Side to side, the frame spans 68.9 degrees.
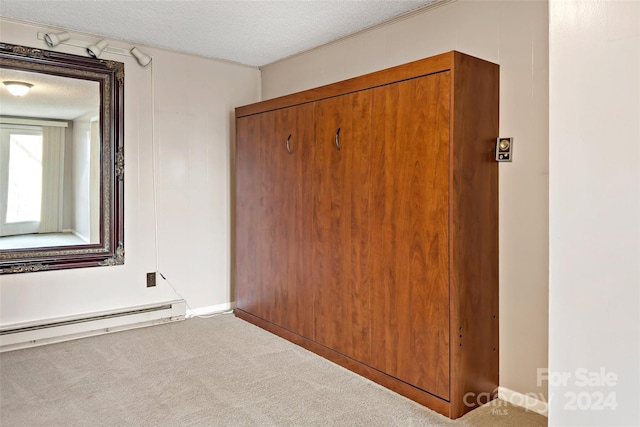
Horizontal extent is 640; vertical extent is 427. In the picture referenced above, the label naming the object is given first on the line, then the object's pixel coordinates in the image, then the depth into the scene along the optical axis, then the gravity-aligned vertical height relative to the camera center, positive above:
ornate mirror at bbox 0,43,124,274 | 3.18 +0.36
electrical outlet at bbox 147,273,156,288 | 3.78 -0.56
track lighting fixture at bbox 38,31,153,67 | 3.24 +1.21
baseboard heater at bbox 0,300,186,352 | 3.17 -0.84
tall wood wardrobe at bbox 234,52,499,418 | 2.26 -0.08
